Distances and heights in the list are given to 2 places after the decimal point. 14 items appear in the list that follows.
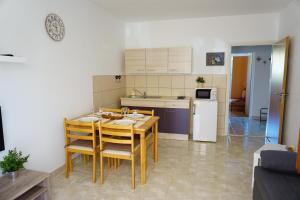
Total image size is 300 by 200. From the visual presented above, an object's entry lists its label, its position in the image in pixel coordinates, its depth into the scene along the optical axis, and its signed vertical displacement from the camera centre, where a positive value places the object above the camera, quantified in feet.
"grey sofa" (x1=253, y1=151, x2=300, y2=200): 5.23 -2.81
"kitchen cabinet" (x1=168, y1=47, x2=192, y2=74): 13.64 +1.29
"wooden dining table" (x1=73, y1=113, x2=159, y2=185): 7.89 -2.15
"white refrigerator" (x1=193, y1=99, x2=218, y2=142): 12.98 -2.55
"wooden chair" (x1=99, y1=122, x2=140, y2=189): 7.79 -2.71
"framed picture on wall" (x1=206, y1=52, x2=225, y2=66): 13.93 +1.45
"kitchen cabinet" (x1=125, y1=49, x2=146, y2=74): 14.46 +1.30
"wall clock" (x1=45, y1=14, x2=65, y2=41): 8.29 +2.18
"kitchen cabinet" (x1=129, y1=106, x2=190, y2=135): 13.47 -2.67
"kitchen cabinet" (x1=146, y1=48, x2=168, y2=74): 14.05 +1.33
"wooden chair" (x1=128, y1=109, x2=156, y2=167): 10.17 -2.73
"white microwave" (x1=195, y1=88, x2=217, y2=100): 13.53 -0.90
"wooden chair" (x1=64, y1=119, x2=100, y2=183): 8.21 -2.71
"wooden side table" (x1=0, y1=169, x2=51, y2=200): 5.51 -2.99
